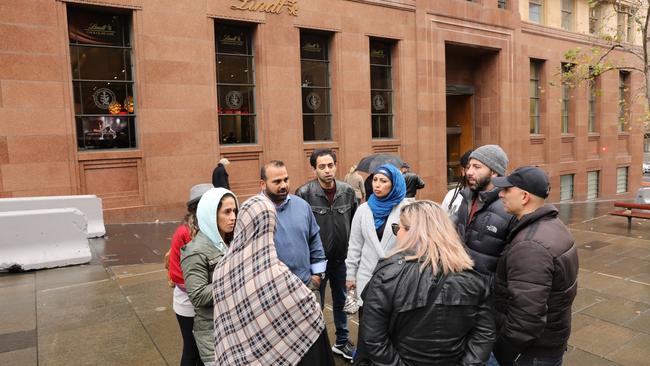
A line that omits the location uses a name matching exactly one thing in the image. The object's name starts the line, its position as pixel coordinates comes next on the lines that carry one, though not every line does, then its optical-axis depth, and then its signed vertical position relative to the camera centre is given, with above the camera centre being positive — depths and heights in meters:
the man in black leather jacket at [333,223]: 4.61 -0.79
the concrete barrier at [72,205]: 9.02 -1.03
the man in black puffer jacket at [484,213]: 3.30 -0.55
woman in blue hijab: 3.89 -0.70
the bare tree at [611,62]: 9.24 +1.87
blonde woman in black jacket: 2.33 -0.83
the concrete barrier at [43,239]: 7.18 -1.36
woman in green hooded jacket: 3.02 -0.70
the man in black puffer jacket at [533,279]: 2.58 -0.80
